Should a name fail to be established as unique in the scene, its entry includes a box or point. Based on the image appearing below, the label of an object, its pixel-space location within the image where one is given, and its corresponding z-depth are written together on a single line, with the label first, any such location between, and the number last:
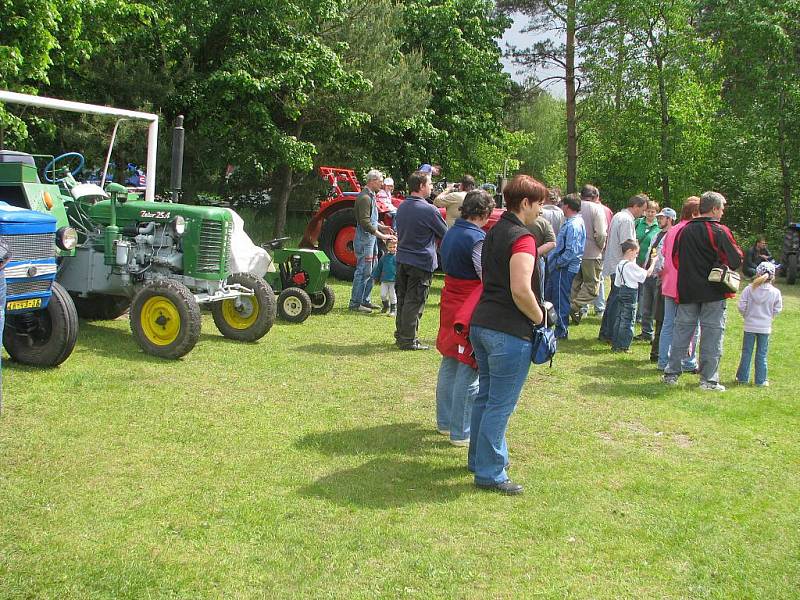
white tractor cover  9.10
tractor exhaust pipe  7.76
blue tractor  6.25
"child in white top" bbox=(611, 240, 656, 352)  9.08
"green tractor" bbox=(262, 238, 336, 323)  9.87
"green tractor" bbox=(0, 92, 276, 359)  7.68
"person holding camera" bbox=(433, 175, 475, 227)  9.62
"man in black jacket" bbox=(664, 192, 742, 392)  7.48
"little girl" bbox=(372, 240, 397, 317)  10.77
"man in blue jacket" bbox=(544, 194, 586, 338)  9.22
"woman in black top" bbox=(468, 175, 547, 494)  4.65
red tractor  13.55
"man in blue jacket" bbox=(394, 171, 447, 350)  8.55
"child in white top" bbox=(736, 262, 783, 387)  7.91
